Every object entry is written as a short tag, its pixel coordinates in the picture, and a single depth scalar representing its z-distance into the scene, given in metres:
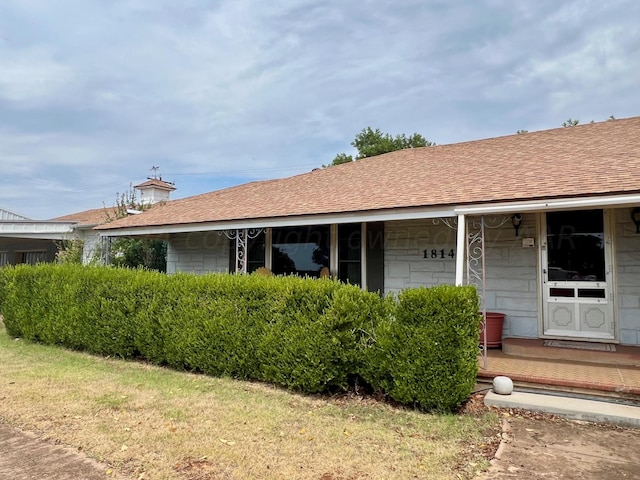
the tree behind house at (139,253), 15.09
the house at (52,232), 15.62
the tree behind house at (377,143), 29.08
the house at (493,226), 6.68
